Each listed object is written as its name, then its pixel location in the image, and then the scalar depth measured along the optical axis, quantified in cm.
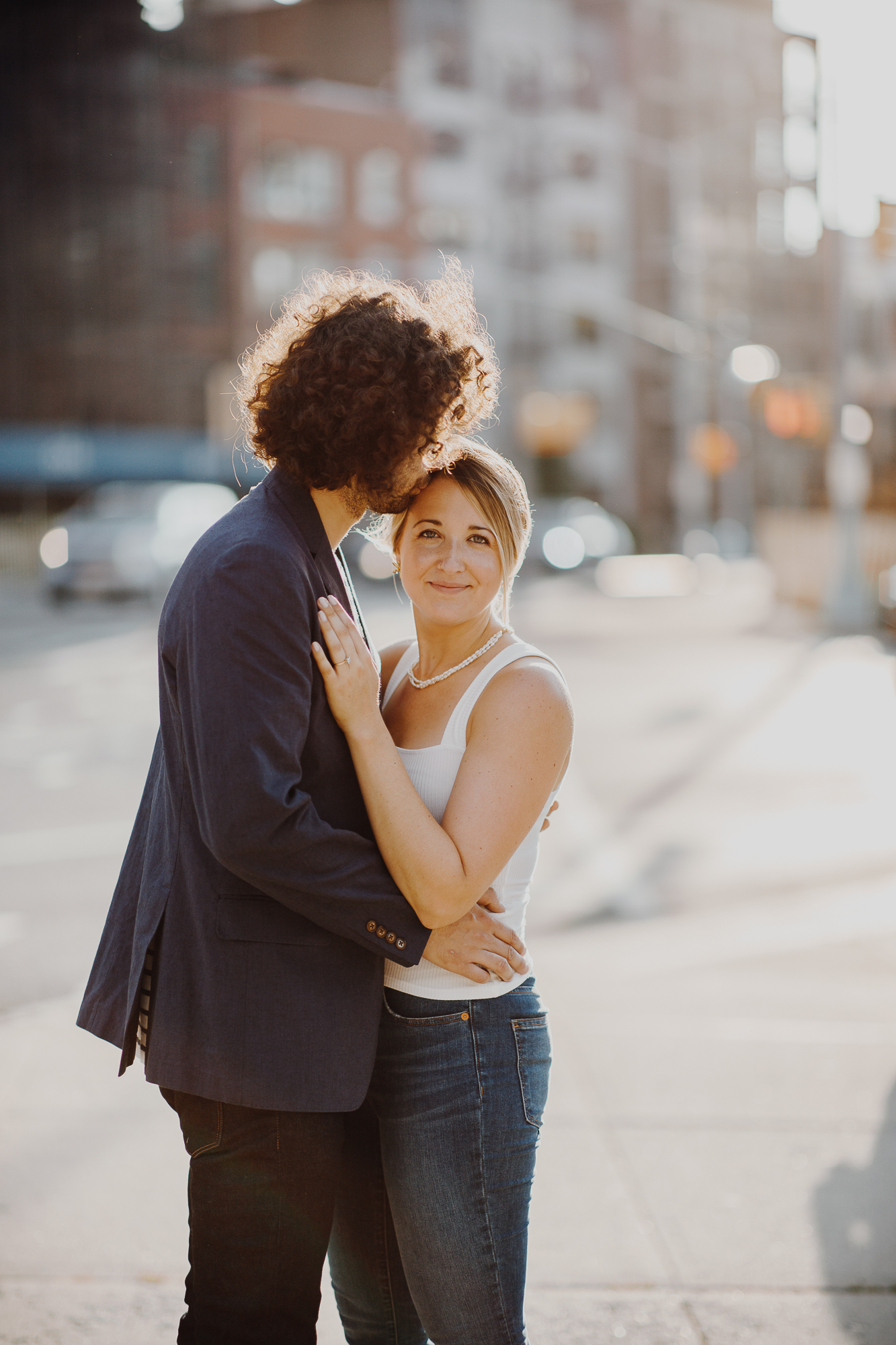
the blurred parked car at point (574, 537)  3109
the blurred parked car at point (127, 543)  2108
